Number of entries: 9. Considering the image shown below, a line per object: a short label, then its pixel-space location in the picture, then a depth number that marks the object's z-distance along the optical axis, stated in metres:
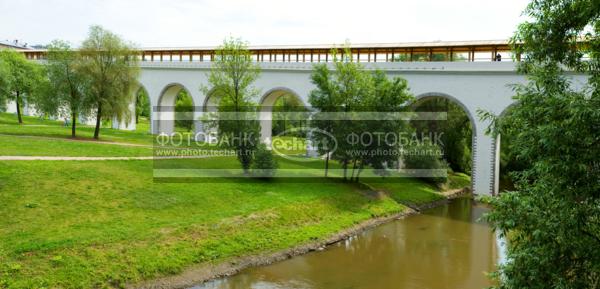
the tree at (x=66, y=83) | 29.27
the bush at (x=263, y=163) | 23.41
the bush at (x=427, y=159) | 29.02
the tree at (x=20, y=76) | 37.66
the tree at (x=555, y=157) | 6.68
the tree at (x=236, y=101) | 23.25
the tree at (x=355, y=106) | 23.95
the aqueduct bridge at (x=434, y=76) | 25.66
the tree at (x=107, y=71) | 28.97
